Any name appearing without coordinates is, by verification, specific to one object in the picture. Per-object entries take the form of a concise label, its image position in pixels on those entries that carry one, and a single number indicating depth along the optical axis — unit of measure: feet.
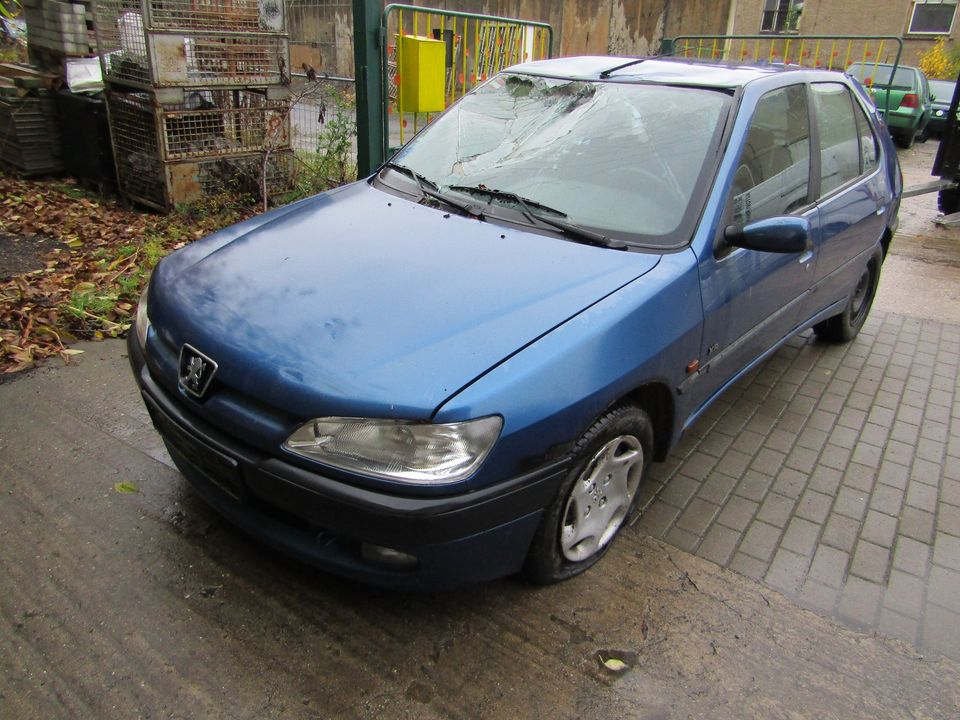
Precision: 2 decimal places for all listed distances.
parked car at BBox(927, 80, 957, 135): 49.88
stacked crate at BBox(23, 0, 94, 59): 22.54
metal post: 18.63
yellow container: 19.53
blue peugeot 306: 6.73
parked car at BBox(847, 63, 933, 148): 45.78
